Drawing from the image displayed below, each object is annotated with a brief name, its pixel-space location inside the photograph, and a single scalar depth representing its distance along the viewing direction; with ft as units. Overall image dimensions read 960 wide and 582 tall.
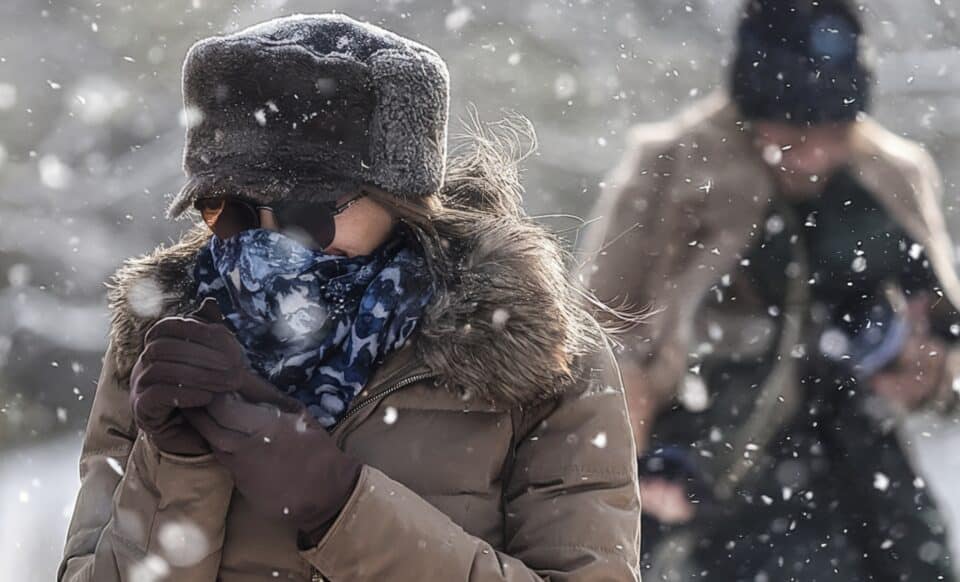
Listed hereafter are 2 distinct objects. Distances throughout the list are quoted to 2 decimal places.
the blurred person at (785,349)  23.62
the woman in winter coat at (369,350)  13.38
